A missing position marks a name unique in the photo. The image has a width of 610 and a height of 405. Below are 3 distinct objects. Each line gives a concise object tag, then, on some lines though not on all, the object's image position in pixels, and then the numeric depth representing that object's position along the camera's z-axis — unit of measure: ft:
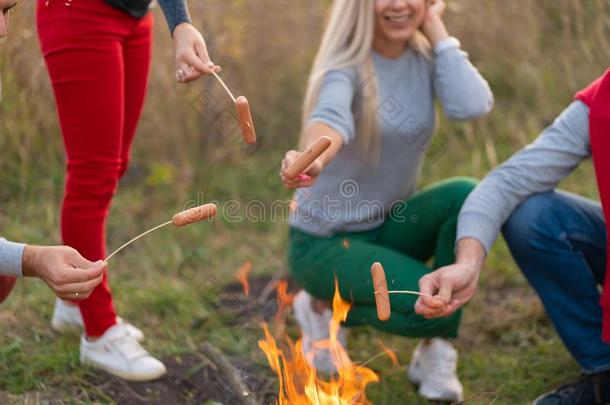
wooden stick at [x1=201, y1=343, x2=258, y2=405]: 7.59
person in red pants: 7.95
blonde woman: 9.12
